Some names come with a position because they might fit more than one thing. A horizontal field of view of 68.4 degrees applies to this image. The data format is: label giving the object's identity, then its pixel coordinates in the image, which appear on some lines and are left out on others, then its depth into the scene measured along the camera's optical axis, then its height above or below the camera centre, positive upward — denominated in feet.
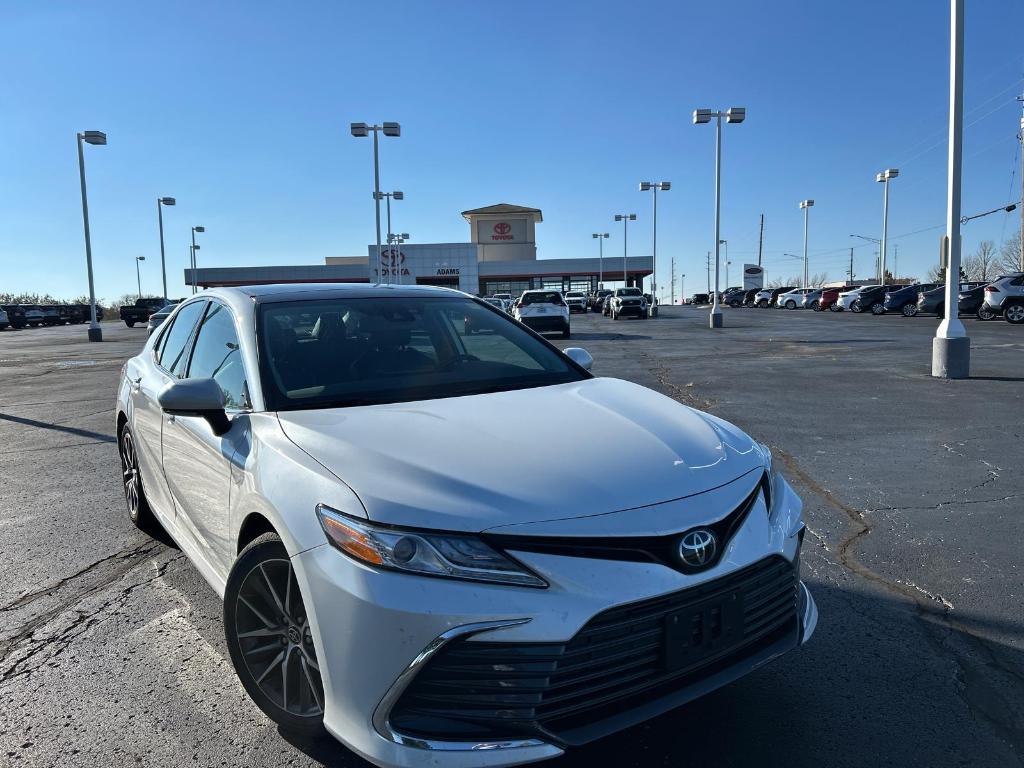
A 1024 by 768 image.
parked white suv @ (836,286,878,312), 150.20 -0.11
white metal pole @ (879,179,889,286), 169.89 +18.79
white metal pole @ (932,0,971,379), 37.06 +1.86
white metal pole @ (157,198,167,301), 152.42 +18.86
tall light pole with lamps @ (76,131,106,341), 97.50 +13.40
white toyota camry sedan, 6.60 -2.38
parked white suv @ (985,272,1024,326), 88.99 +0.03
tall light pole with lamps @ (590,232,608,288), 238.68 +12.90
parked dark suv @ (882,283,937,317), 124.16 -0.20
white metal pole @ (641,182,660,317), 152.00 +3.59
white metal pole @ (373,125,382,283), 110.83 +18.59
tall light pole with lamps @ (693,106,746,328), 92.79 +21.63
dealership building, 222.28 +11.68
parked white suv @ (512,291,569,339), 77.92 -1.21
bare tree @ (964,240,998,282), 316.19 +13.36
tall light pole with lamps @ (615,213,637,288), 213.25 +24.39
